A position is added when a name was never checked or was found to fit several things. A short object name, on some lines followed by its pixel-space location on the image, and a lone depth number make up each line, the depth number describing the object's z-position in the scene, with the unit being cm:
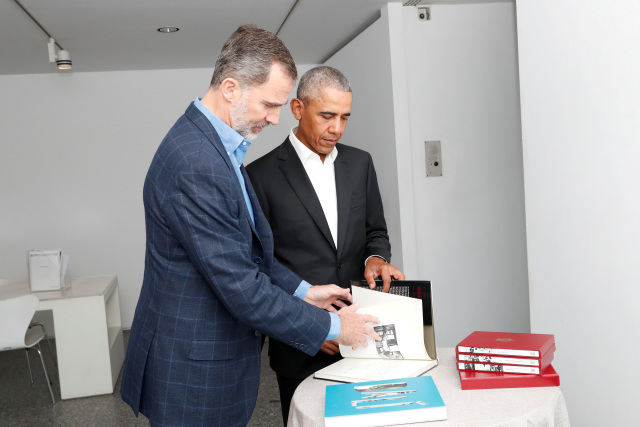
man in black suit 229
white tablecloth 146
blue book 143
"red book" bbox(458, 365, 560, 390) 162
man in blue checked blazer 152
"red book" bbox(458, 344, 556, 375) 163
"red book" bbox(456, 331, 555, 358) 164
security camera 422
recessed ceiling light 458
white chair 418
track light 455
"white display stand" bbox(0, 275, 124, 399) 435
